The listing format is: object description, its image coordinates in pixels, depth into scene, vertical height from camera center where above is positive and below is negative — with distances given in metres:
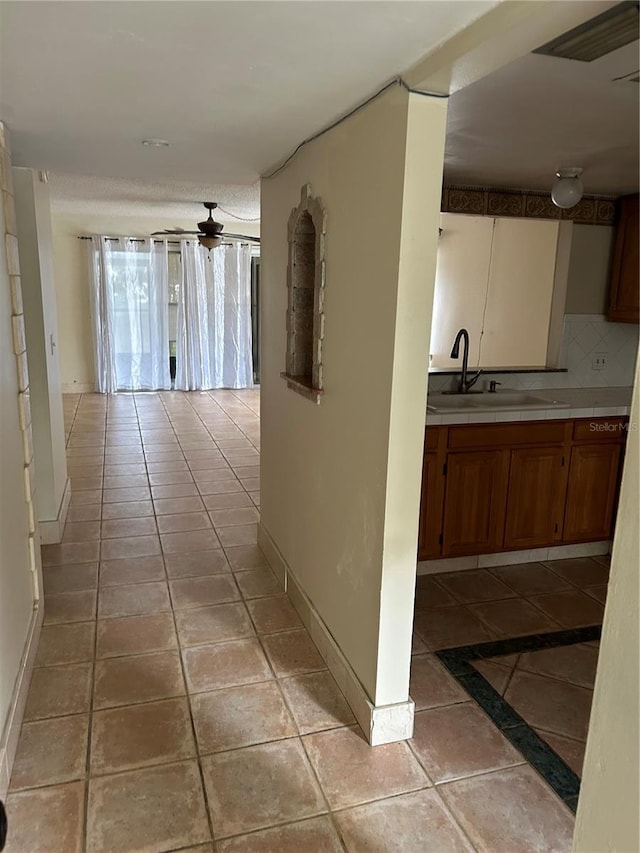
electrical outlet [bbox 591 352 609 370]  3.86 -0.29
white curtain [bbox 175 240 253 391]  7.89 -0.16
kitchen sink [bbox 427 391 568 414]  3.37 -0.50
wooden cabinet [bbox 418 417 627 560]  3.05 -0.90
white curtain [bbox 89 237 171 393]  7.63 -0.12
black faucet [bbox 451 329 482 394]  3.45 -0.41
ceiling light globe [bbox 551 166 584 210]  2.68 +0.53
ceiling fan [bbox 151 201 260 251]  5.26 +0.62
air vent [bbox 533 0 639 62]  1.38 +0.68
